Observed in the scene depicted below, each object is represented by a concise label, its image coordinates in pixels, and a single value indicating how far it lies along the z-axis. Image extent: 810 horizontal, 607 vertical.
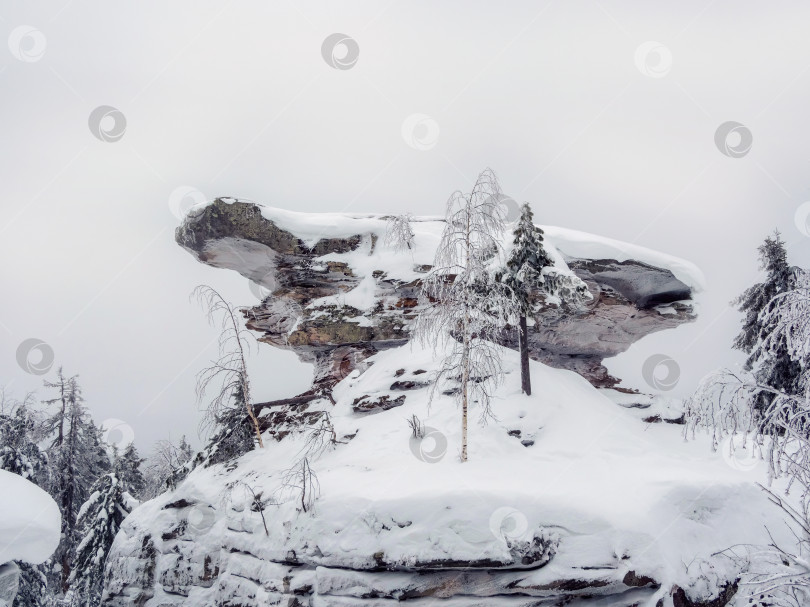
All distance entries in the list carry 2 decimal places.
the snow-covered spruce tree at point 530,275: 18.06
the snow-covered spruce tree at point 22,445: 20.06
